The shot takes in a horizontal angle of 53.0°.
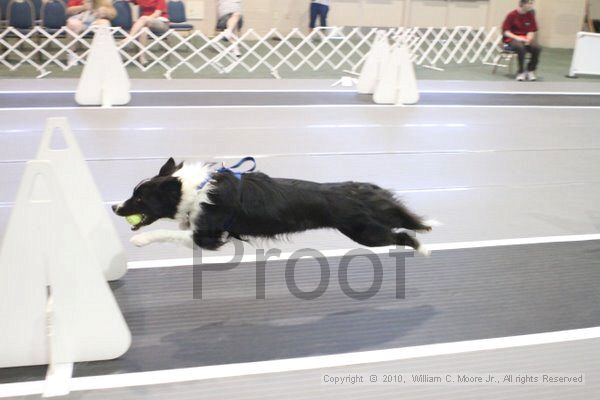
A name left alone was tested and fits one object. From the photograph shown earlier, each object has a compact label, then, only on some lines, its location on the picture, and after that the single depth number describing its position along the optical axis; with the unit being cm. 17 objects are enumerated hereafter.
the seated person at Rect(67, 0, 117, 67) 986
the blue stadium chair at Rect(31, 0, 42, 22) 1044
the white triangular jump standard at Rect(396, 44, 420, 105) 841
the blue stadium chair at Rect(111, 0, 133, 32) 1036
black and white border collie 284
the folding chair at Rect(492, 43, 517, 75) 1109
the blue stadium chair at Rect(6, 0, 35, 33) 963
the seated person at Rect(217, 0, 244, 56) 1112
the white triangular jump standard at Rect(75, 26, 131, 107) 746
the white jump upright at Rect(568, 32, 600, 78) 1165
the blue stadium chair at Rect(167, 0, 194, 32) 1123
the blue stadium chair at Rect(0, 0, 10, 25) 1007
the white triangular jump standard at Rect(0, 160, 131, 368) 235
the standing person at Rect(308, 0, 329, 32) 1367
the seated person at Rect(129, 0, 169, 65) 1029
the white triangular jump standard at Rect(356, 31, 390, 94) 891
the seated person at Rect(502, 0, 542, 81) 1076
